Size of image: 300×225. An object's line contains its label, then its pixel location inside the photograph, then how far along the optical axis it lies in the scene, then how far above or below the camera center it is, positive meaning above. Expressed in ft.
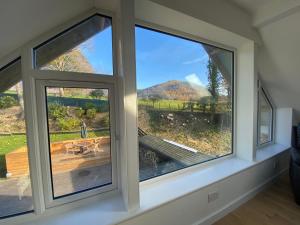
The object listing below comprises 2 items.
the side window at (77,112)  4.03 -0.16
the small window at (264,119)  9.36 -1.10
